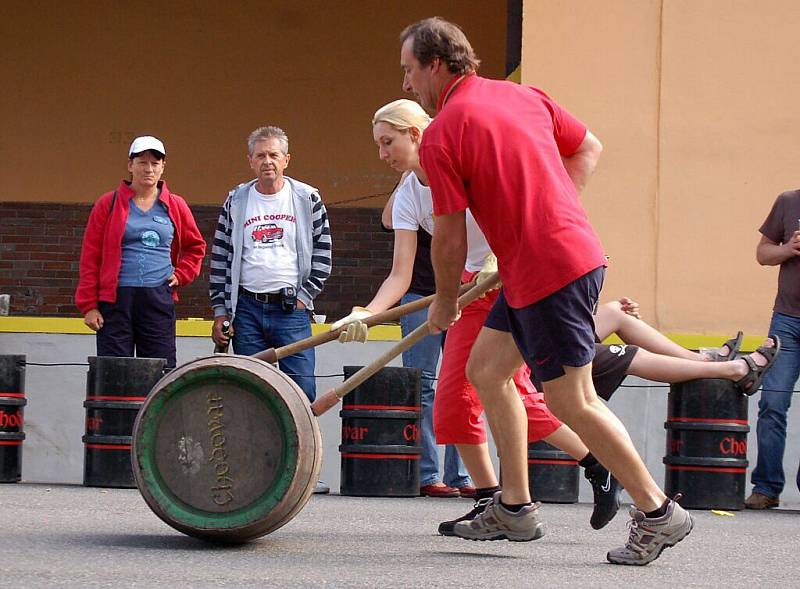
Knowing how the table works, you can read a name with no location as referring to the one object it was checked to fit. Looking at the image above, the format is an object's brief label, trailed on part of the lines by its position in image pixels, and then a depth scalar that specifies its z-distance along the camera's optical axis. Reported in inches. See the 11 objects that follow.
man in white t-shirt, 473.8
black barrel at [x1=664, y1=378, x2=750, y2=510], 470.2
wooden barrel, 301.6
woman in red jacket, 489.2
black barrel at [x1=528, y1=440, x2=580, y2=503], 475.2
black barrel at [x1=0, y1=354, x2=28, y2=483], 495.1
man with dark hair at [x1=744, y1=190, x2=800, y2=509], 485.6
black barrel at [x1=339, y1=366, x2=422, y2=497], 473.8
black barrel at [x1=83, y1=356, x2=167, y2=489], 475.6
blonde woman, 334.9
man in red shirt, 279.8
